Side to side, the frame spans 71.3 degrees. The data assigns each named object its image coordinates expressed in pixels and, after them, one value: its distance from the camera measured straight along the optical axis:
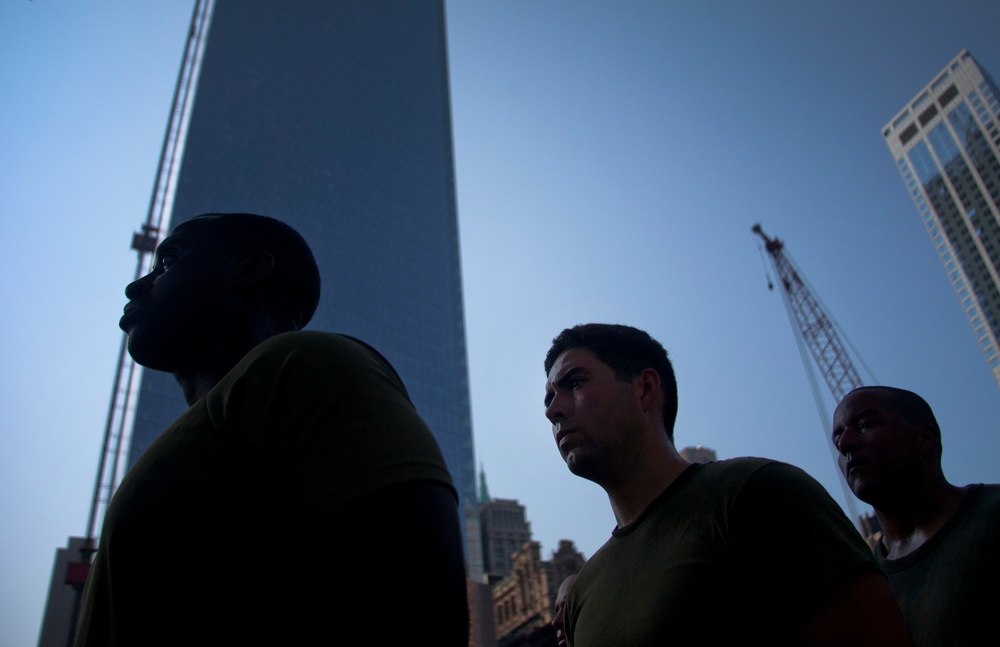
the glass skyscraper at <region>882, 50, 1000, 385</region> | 94.69
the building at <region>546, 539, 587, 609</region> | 50.12
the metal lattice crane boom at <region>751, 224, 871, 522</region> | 62.00
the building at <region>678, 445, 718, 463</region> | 84.25
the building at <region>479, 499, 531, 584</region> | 94.69
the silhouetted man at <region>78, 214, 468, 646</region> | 1.29
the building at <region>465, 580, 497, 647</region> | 50.91
